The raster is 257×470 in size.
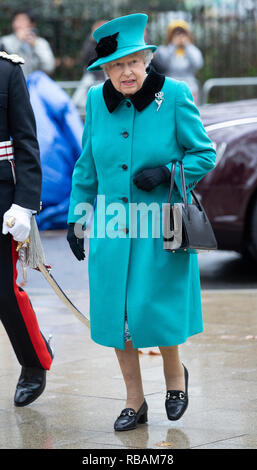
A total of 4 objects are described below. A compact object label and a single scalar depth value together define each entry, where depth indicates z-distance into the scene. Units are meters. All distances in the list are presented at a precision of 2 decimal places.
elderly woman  9.23
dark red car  17.34
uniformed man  9.76
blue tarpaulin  21.28
